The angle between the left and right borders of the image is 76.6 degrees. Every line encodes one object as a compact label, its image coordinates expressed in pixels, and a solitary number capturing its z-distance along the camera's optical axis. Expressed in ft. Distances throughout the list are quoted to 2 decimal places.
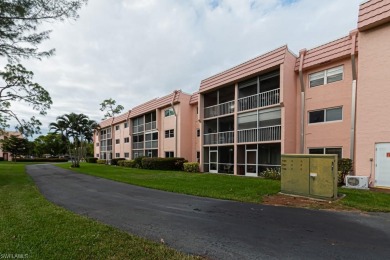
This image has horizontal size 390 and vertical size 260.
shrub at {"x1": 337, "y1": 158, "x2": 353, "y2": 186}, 42.10
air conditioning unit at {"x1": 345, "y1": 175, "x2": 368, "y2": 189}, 38.04
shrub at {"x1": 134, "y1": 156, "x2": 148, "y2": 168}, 92.79
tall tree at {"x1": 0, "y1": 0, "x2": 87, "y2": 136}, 35.35
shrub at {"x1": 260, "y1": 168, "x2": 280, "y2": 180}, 49.93
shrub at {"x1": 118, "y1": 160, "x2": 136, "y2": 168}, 98.58
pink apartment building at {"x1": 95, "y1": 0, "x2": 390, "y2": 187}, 39.70
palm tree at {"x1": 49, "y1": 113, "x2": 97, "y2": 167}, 116.06
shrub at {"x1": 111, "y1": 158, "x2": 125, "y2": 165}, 120.12
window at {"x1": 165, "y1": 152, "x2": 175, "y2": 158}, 88.67
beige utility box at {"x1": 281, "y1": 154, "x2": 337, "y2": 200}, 29.86
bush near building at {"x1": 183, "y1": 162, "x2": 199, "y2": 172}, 73.92
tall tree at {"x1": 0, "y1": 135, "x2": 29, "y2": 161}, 194.90
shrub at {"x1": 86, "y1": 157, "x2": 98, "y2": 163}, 166.09
